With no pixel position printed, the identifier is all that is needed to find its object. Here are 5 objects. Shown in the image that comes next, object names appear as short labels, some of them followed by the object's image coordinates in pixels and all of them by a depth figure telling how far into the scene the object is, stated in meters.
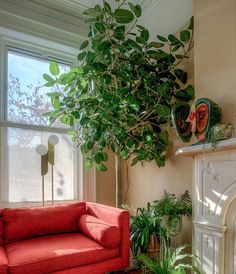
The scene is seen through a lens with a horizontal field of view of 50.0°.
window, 3.06
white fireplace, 1.83
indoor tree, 2.57
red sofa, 1.99
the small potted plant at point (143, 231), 2.44
